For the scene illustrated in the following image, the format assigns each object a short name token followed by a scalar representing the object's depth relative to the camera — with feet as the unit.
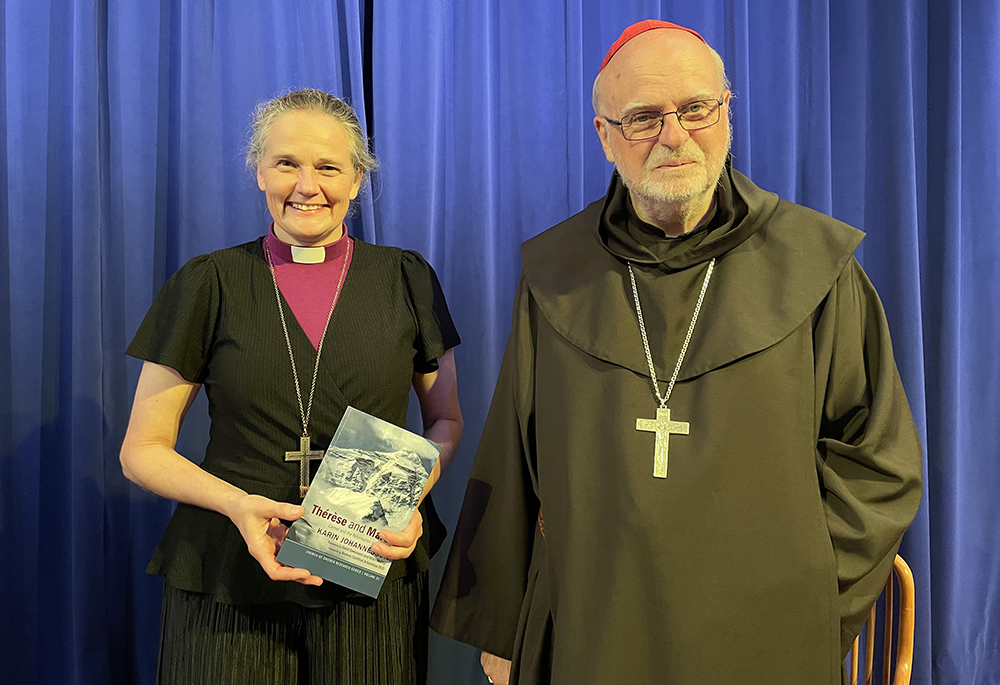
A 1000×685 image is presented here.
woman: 5.47
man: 4.90
